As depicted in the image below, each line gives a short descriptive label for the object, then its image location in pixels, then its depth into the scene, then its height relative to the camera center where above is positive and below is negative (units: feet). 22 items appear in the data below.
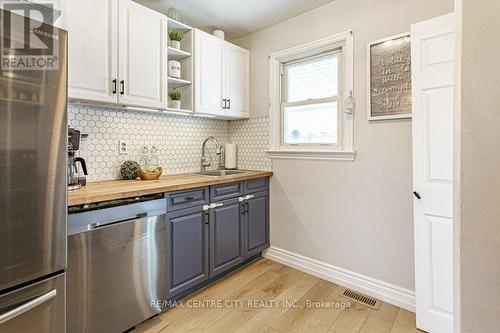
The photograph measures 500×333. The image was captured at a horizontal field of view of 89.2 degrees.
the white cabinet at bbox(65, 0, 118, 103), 5.44 +2.66
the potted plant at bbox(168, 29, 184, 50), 7.56 +3.84
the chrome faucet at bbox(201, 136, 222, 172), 9.48 +0.26
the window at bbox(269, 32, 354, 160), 7.54 +2.20
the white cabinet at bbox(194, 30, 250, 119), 8.07 +3.05
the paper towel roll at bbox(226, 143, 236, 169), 9.99 +0.43
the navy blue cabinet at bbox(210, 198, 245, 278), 7.23 -2.12
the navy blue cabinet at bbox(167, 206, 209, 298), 6.18 -2.15
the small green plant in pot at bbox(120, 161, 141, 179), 7.16 -0.12
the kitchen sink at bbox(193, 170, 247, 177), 9.27 -0.23
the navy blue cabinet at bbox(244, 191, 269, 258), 8.43 -1.97
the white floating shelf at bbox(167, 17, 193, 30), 7.29 +4.21
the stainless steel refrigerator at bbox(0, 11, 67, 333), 3.22 -0.21
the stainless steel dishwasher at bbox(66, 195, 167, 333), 4.53 -1.95
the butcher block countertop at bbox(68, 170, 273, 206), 4.67 -0.47
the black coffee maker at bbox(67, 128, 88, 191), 5.39 +0.14
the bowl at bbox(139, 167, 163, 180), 7.07 -0.23
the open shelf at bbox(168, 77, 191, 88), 7.54 +2.61
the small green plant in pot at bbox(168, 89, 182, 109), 7.84 +2.12
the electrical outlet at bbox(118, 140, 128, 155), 7.29 +0.55
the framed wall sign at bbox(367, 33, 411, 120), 6.32 +2.30
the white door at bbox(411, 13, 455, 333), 5.17 -0.03
